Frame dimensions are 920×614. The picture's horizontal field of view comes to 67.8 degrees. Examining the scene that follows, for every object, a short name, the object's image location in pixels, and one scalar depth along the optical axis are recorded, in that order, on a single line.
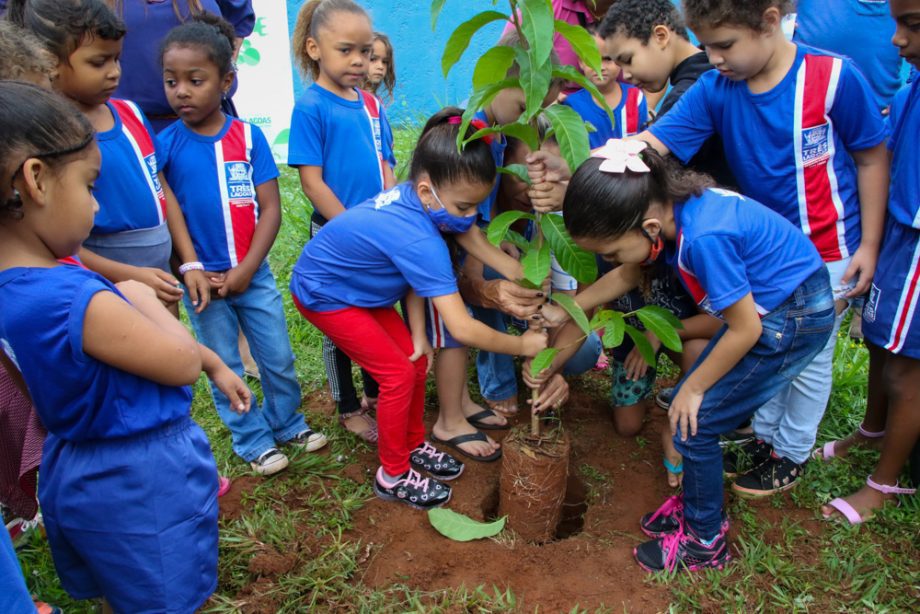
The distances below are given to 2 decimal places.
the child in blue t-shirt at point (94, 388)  1.41
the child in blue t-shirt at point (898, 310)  2.19
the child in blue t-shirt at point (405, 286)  2.23
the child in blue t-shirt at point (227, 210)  2.54
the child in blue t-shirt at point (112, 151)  2.19
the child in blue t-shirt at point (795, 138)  2.18
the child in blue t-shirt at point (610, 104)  2.86
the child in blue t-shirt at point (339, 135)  2.85
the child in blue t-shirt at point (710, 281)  1.89
